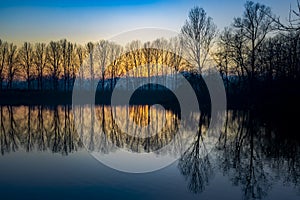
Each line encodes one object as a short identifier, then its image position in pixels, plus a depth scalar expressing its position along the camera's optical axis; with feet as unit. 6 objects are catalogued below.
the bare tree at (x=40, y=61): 238.17
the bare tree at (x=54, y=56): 246.49
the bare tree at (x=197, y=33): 168.76
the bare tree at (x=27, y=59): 242.17
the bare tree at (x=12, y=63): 233.37
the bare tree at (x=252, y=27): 143.95
